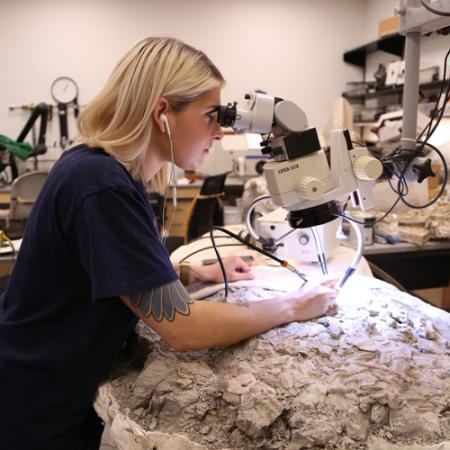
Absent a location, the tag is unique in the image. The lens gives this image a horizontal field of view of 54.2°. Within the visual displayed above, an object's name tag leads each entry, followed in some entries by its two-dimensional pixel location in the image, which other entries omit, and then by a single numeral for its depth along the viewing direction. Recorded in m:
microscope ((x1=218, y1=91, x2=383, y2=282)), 0.91
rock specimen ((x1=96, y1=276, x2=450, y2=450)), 0.72
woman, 0.80
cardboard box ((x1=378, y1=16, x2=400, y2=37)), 4.18
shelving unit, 4.38
